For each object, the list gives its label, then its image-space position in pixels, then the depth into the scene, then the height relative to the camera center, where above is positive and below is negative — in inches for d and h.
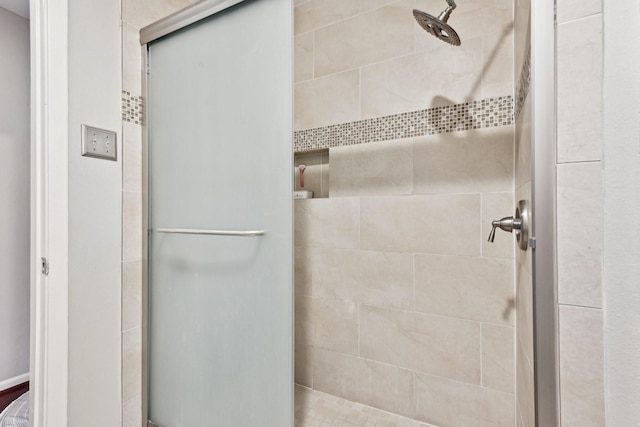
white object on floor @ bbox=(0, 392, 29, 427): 53.5 -34.8
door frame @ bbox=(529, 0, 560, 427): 22.9 +0.8
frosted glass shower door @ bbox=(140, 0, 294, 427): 47.2 -1.0
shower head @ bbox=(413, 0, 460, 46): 38.4 +23.9
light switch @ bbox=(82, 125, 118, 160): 41.3 +9.8
